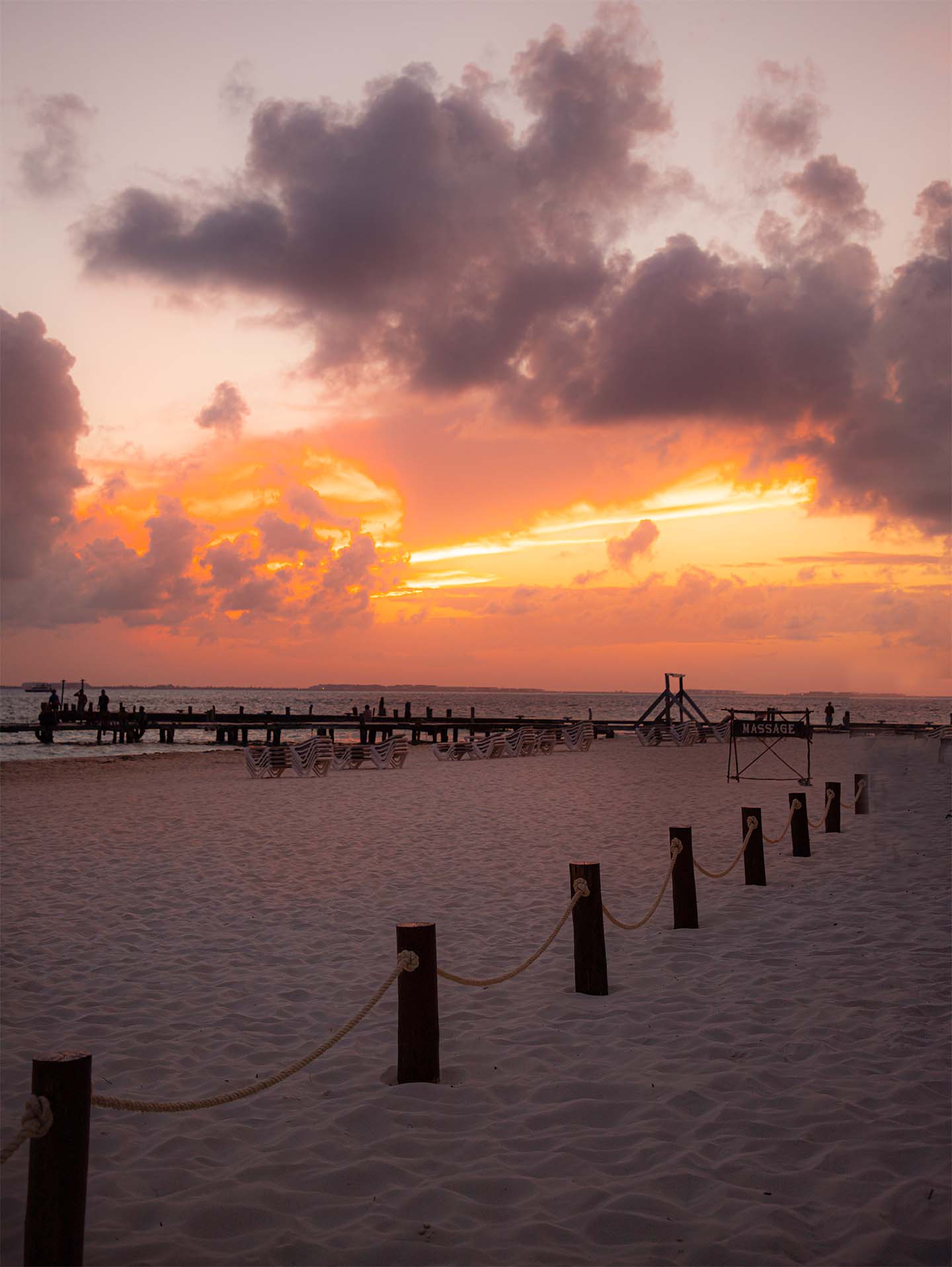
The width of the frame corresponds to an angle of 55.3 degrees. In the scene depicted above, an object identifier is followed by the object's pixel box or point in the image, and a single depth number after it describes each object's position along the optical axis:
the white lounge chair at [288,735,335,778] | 23.38
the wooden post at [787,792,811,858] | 11.41
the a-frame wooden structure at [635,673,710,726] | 43.50
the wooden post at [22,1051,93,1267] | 2.89
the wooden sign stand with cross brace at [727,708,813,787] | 17.16
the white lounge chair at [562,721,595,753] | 33.94
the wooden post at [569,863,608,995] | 6.34
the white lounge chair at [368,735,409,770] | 25.31
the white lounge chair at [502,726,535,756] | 31.02
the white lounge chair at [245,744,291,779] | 22.86
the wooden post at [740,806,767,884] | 9.75
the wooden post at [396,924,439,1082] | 4.83
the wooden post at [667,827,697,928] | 8.01
